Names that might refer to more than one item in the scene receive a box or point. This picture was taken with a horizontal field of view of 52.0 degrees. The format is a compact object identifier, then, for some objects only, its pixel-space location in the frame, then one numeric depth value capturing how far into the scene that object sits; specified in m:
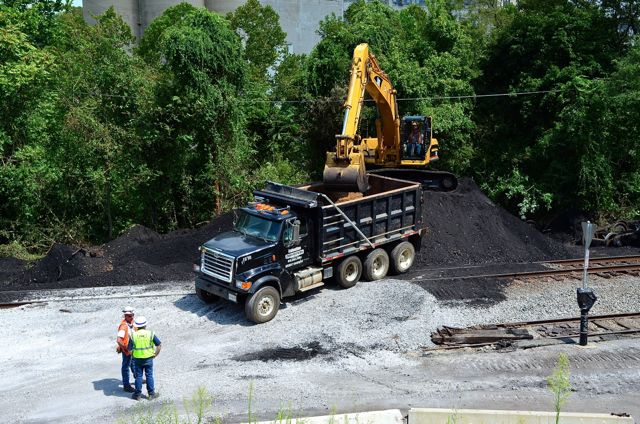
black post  14.21
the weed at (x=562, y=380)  8.54
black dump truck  15.55
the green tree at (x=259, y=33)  42.22
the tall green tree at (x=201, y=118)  24.28
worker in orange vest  12.00
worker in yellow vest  11.81
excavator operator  24.03
